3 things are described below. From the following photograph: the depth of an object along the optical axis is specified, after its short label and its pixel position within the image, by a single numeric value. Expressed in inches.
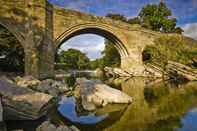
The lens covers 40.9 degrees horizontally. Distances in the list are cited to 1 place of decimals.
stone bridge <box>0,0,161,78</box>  940.6
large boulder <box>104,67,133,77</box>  1357.0
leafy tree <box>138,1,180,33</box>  1889.8
